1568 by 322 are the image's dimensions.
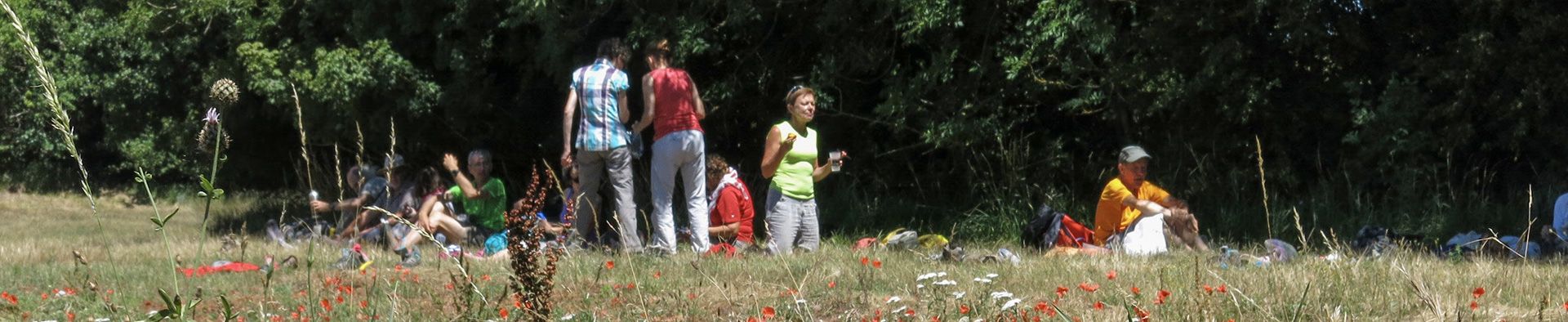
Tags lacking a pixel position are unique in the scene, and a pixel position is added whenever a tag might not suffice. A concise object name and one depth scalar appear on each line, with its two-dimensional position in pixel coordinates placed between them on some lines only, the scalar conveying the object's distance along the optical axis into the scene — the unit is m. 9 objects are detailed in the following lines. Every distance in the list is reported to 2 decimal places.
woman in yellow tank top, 17.39
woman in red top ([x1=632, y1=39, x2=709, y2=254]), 17.19
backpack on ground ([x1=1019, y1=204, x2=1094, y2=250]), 18.05
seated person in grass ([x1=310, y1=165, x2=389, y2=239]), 21.67
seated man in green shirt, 21.44
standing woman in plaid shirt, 17.52
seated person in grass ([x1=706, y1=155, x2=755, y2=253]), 19.11
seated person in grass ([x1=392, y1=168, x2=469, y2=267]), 19.94
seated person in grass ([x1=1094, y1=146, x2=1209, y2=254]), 16.95
